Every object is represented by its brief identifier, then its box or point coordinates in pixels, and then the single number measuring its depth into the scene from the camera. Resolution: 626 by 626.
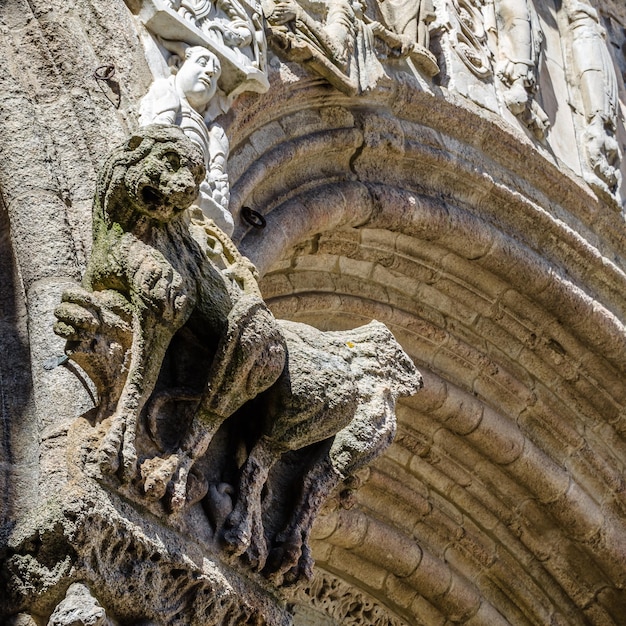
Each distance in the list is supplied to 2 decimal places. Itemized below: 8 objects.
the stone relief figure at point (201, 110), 7.87
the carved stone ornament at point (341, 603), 11.40
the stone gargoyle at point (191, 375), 5.91
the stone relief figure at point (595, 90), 13.21
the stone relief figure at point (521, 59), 12.62
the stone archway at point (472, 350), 11.11
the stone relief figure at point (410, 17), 11.84
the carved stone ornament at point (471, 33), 12.45
